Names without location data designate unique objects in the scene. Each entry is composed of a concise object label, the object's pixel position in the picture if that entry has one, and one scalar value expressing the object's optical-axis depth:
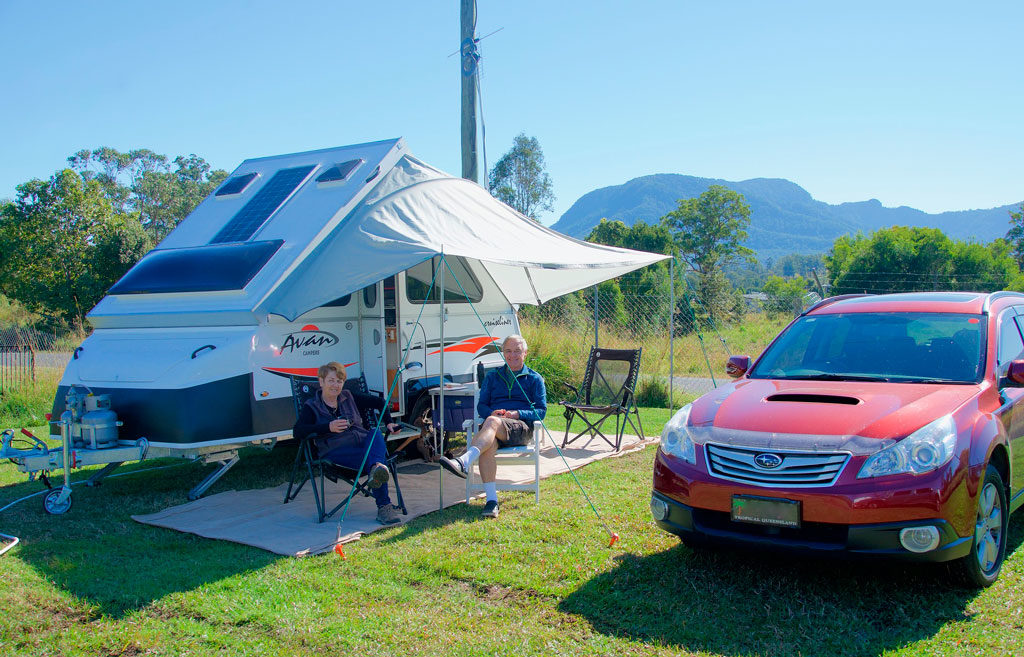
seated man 5.75
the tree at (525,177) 55.97
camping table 7.12
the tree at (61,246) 25.45
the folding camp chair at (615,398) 7.98
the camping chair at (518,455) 5.96
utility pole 11.06
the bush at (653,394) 11.78
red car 3.51
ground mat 5.20
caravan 5.87
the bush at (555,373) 12.40
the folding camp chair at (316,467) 5.64
